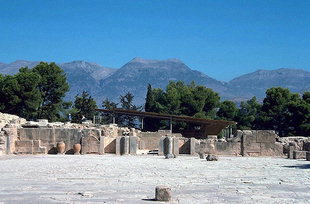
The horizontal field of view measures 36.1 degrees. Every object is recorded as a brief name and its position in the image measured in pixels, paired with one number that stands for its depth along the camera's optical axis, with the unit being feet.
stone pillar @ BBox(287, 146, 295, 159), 90.89
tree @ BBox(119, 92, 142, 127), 240.88
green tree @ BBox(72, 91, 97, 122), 210.20
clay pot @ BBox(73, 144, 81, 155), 92.38
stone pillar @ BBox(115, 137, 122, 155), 95.14
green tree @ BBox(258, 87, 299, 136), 188.24
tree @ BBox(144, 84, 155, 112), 208.62
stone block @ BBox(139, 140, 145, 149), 113.87
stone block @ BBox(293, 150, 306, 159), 88.74
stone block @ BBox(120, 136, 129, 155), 94.53
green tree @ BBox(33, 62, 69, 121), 172.96
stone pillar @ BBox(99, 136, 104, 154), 93.66
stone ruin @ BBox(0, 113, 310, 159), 92.05
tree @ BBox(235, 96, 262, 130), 196.44
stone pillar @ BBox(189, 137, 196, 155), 95.71
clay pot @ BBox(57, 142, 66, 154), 92.48
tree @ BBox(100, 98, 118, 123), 240.12
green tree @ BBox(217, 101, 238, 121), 199.95
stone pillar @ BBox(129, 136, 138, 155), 95.30
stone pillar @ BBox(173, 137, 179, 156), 92.84
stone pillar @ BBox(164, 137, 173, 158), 92.32
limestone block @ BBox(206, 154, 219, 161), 75.46
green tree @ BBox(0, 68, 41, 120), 154.40
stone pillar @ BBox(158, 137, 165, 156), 93.40
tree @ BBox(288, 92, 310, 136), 170.95
